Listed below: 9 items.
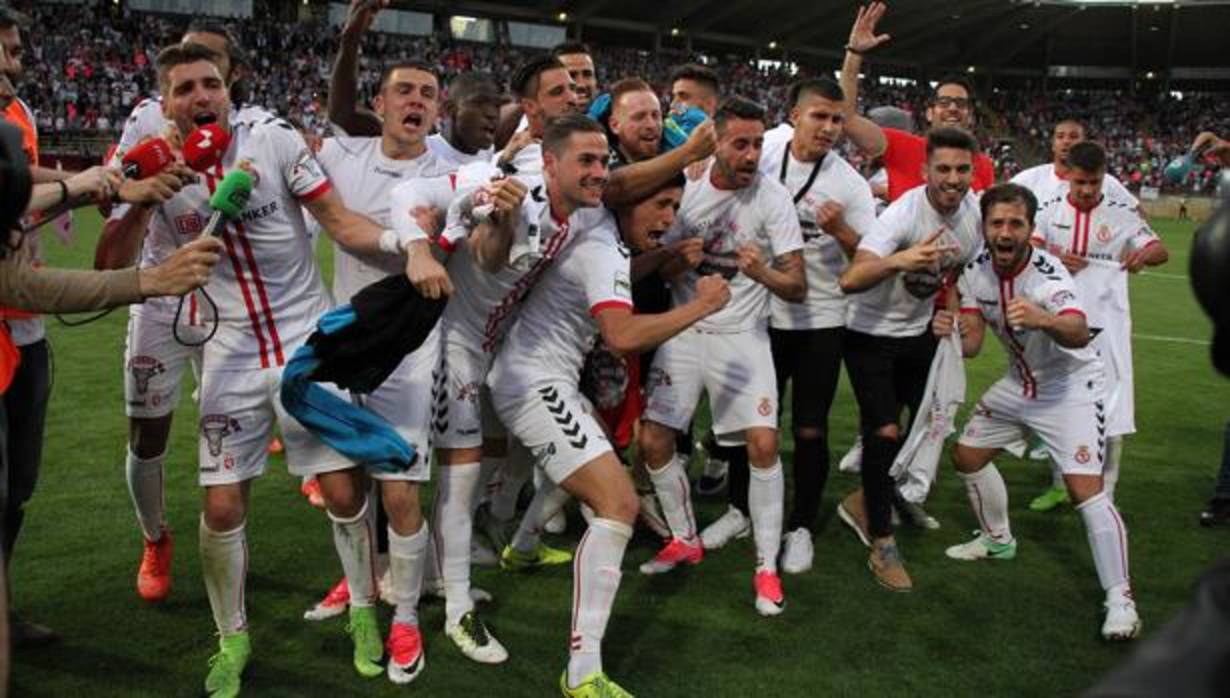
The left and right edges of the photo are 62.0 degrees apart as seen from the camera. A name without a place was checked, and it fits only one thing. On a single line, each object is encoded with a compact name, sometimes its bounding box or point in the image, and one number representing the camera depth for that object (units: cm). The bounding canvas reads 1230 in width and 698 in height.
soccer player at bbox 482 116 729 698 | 390
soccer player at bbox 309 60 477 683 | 413
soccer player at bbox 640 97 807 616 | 508
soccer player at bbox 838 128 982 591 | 524
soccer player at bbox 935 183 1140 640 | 471
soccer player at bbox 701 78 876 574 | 545
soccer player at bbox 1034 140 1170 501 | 617
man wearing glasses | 654
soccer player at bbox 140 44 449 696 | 389
